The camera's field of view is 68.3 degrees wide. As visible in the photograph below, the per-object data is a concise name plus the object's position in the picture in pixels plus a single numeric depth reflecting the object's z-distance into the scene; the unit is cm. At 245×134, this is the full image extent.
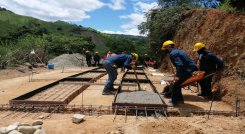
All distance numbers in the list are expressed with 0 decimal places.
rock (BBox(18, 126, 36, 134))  281
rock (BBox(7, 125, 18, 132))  279
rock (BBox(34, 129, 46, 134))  275
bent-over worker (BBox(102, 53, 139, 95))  516
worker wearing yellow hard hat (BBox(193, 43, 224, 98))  483
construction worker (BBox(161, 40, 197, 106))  434
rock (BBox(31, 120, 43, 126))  312
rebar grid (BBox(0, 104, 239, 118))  399
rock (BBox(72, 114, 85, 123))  328
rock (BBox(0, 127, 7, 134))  276
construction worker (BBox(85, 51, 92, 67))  1411
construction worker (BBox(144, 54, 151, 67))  1365
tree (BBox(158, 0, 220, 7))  1124
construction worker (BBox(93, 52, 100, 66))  1446
